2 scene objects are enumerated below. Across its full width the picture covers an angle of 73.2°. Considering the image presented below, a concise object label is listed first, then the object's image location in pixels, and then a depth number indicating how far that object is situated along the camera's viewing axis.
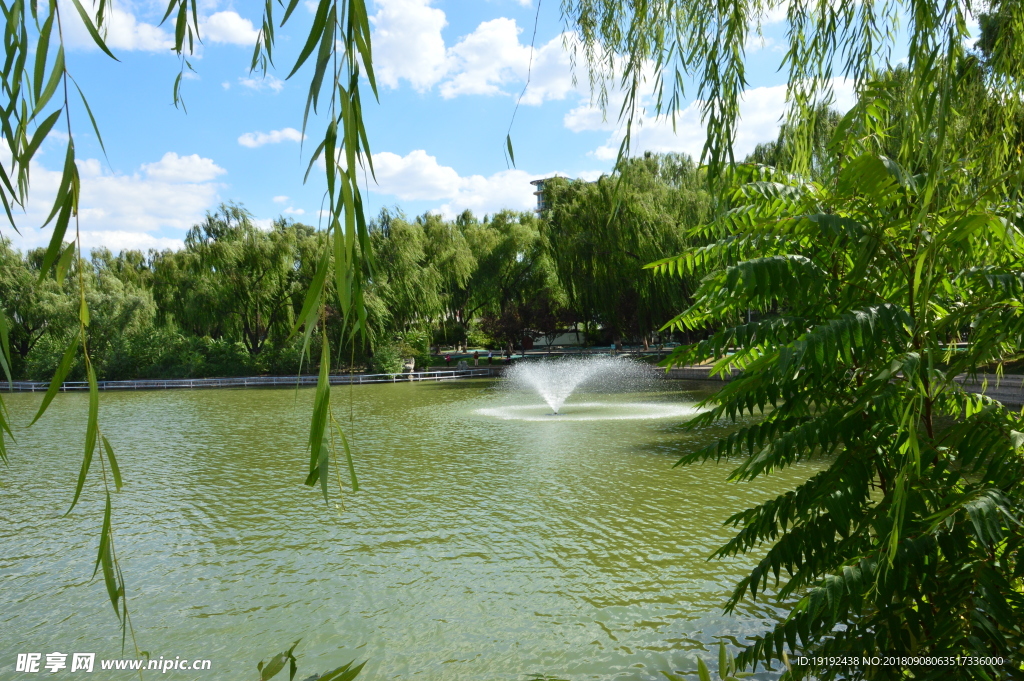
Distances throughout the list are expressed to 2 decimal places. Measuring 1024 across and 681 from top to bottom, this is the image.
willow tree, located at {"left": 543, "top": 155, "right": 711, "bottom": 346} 24.83
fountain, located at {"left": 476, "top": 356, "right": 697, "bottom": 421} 18.05
